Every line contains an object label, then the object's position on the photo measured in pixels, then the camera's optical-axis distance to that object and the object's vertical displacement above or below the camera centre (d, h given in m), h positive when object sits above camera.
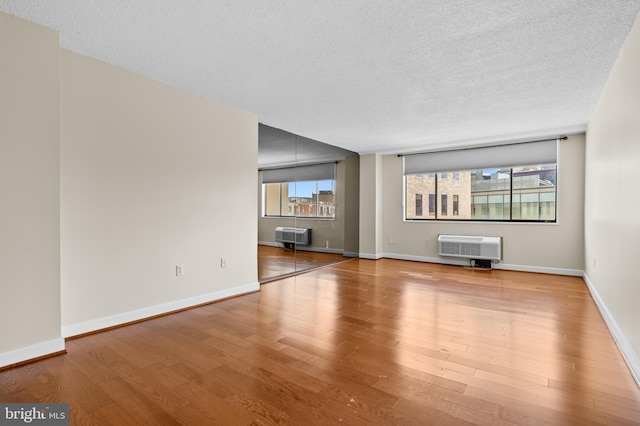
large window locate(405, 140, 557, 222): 5.66 +0.49
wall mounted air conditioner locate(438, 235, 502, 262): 5.88 -0.70
